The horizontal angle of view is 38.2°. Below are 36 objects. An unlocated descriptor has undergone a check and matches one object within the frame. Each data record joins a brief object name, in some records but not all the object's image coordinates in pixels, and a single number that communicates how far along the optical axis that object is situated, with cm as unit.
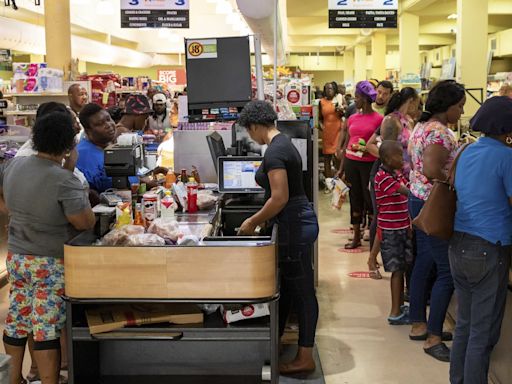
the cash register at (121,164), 452
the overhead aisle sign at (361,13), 1166
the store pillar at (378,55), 2102
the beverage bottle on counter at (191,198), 484
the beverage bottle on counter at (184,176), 567
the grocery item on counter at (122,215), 390
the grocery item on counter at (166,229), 369
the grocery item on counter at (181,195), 485
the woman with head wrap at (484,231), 330
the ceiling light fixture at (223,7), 1865
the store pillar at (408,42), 1653
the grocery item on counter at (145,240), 352
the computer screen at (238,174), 493
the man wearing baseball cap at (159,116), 916
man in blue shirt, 476
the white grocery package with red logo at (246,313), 361
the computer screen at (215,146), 513
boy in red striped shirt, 524
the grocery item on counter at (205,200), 489
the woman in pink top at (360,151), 728
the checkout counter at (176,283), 343
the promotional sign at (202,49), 586
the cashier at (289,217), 401
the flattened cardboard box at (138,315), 356
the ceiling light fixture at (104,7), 1861
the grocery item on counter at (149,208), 421
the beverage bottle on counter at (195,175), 581
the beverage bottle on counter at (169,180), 527
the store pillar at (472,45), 1203
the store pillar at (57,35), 1102
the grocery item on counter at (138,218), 404
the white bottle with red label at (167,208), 443
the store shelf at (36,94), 909
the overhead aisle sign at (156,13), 1188
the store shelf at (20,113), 907
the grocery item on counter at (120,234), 354
